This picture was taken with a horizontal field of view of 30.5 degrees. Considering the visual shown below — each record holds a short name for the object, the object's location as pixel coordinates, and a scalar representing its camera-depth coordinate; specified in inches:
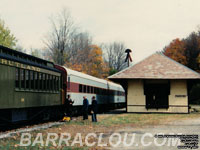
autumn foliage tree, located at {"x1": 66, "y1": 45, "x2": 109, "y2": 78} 2246.2
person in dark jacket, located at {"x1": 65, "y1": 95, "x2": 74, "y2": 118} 859.4
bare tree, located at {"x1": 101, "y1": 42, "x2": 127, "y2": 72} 3531.0
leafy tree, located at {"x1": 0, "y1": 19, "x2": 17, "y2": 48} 1655.6
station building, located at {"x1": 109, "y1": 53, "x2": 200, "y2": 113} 1123.9
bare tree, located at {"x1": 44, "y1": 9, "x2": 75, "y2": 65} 2047.2
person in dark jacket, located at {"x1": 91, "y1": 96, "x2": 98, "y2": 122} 824.0
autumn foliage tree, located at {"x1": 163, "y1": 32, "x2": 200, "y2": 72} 2596.0
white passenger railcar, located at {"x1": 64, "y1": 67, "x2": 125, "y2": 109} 956.6
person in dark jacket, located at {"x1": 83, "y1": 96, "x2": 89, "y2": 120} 876.6
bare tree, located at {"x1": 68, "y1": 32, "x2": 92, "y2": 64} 2202.5
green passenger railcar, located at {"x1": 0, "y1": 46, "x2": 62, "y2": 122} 577.6
